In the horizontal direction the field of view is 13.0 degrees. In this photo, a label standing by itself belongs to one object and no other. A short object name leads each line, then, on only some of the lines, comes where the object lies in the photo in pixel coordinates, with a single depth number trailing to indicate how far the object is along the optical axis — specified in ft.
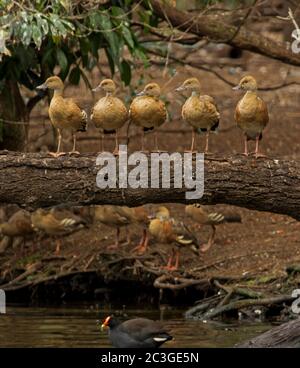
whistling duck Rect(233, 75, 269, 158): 37.91
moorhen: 36.60
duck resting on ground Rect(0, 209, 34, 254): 51.70
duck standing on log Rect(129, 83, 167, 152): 39.29
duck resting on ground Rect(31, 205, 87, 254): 51.39
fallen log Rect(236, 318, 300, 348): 32.94
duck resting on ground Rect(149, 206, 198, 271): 49.85
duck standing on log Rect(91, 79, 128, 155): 38.58
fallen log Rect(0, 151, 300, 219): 35.42
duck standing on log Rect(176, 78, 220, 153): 39.37
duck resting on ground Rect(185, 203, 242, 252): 51.24
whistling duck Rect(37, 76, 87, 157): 38.78
